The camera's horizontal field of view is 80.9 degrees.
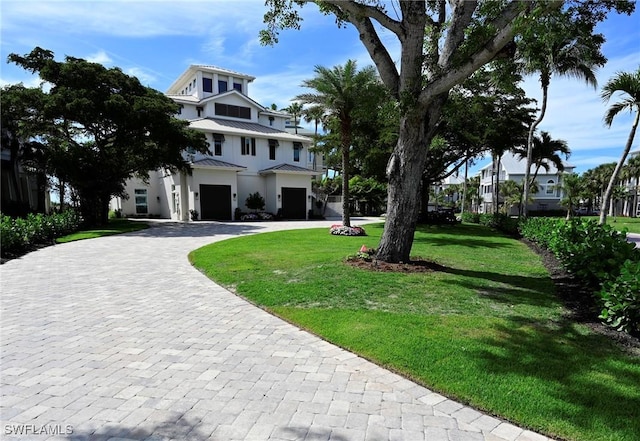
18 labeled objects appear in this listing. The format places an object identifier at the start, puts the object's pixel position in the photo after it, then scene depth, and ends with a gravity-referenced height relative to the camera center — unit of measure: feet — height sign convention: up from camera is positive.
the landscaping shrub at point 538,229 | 39.77 -3.93
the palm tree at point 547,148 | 85.20 +11.31
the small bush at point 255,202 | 107.04 -0.93
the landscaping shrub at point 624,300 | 15.24 -4.42
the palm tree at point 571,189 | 143.43 +3.19
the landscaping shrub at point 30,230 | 39.86 -3.92
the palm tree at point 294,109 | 170.24 +41.55
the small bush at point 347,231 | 59.57 -5.25
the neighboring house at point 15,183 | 75.00 +3.83
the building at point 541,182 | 179.34 +7.40
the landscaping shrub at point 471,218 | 103.00 -5.73
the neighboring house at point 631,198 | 150.82 -0.39
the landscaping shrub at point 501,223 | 65.11 -5.07
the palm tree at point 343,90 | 60.54 +17.62
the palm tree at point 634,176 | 144.14 +8.28
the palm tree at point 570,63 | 49.47 +19.13
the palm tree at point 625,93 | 42.78 +11.81
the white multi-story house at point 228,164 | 99.86 +9.85
